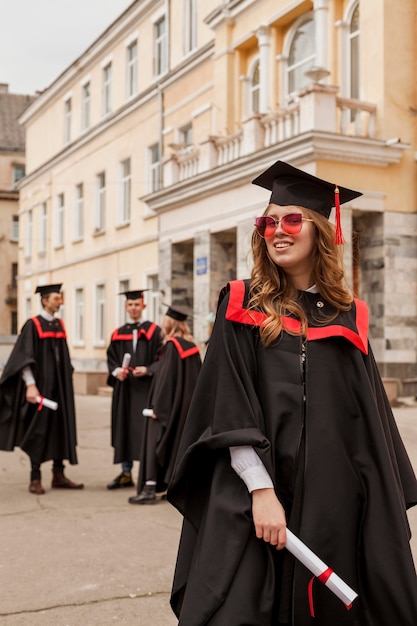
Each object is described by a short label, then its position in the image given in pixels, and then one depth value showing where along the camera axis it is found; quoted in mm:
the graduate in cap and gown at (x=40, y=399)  9047
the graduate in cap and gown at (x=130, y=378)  9398
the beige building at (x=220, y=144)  16453
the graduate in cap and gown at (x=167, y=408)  8297
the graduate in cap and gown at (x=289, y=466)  2859
